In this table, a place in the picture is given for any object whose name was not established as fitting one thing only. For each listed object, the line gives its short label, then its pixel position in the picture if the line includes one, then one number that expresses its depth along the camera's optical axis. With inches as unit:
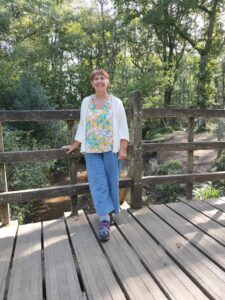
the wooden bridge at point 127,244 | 63.4
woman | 90.2
